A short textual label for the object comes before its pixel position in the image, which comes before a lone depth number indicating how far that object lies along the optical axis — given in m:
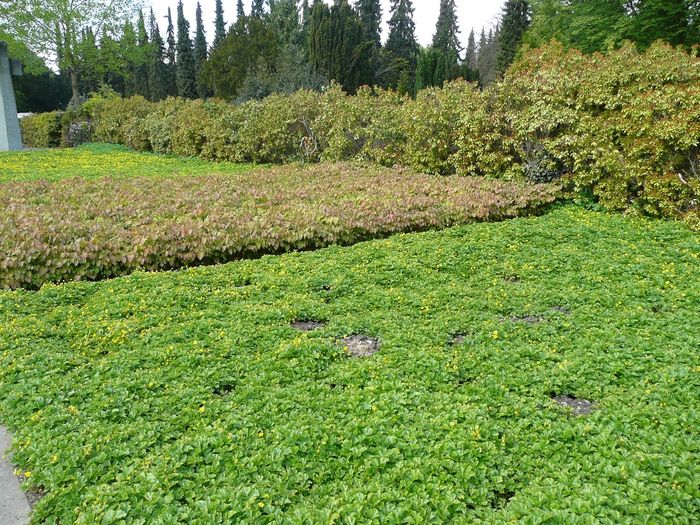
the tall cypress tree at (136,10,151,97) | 34.97
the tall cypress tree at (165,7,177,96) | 50.66
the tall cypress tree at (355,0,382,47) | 43.66
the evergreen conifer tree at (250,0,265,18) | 61.00
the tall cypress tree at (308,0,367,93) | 30.53
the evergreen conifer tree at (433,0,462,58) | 50.47
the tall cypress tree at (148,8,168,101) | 48.34
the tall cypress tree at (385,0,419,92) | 45.91
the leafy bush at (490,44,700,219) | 6.70
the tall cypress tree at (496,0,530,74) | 33.50
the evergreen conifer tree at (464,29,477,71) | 60.47
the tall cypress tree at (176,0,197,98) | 47.50
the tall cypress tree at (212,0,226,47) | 59.61
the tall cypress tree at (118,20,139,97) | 33.59
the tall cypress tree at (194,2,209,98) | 45.82
